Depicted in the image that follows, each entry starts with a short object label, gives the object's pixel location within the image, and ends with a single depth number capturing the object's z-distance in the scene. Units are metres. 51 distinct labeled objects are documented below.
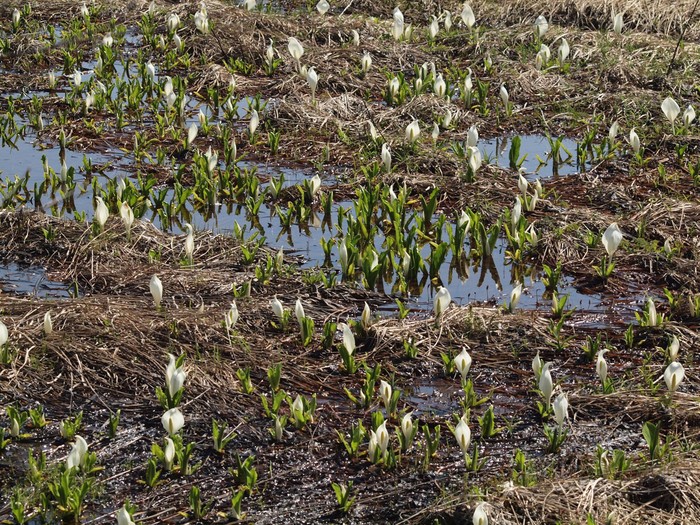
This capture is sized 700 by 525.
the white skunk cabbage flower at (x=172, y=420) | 7.84
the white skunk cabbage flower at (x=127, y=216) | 11.25
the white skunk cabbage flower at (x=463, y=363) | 8.73
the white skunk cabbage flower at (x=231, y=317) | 9.45
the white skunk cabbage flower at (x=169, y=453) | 7.59
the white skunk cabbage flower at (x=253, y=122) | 15.08
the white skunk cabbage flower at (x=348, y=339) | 9.11
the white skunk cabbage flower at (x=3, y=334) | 8.72
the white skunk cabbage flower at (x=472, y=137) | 13.98
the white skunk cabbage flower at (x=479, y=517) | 6.61
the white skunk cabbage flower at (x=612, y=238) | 10.96
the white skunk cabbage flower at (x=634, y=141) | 14.45
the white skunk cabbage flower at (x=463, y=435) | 7.68
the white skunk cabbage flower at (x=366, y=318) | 9.60
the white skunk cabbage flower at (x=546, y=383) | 8.44
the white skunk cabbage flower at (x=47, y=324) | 9.07
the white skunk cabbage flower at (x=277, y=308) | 9.74
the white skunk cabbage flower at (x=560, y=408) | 8.03
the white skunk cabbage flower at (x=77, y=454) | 7.25
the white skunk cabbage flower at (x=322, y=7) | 20.41
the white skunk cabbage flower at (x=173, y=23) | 19.73
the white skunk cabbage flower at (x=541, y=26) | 19.33
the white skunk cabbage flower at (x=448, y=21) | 20.11
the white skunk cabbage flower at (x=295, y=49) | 17.14
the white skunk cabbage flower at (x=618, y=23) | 19.39
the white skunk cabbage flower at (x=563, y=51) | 18.28
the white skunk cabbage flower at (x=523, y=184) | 12.87
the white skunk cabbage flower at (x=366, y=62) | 17.92
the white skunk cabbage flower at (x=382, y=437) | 7.71
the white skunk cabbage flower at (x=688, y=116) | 15.31
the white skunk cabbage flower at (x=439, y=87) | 16.52
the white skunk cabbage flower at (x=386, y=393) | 8.33
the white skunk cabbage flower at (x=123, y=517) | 6.66
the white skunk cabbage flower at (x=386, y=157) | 13.66
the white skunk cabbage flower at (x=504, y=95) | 16.30
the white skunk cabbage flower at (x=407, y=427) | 7.84
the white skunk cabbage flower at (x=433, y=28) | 19.75
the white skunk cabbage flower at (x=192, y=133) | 14.51
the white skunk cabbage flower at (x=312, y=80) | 16.23
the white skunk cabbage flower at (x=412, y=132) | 14.26
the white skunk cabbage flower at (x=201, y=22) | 19.56
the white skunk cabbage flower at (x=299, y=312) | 9.52
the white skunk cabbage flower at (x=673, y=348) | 9.21
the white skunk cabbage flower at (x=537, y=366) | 8.70
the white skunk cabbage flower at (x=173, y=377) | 8.31
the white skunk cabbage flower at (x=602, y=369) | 8.76
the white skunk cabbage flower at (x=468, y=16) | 19.66
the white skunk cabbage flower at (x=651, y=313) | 9.86
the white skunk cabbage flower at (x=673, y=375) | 8.51
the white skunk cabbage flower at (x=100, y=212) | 11.44
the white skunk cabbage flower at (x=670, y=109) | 14.87
